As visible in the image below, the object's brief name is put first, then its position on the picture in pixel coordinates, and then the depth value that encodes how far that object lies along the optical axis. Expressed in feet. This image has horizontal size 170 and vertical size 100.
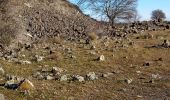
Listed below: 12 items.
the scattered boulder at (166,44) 46.98
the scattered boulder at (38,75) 27.86
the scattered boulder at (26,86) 23.87
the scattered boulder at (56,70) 30.33
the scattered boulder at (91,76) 28.52
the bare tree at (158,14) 113.71
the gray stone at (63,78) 27.41
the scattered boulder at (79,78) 27.49
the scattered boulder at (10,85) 24.11
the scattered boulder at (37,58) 35.37
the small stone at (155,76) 30.66
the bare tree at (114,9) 80.00
